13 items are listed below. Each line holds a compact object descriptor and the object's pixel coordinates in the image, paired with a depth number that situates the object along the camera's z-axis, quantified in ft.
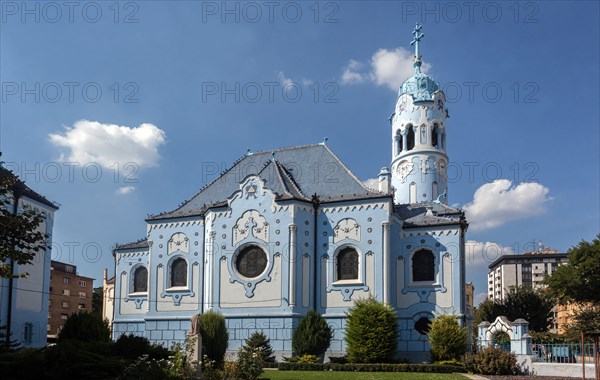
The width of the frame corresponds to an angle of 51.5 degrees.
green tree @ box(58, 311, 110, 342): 93.78
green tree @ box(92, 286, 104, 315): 278.89
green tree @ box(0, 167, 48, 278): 58.29
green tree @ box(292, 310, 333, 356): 114.73
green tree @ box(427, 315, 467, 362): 109.91
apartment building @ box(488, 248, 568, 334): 443.32
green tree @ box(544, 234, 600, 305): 147.74
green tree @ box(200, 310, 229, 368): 93.40
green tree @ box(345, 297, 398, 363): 110.01
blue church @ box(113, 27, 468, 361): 121.39
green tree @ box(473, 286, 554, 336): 190.49
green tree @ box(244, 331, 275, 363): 114.73
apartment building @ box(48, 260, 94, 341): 250.57
